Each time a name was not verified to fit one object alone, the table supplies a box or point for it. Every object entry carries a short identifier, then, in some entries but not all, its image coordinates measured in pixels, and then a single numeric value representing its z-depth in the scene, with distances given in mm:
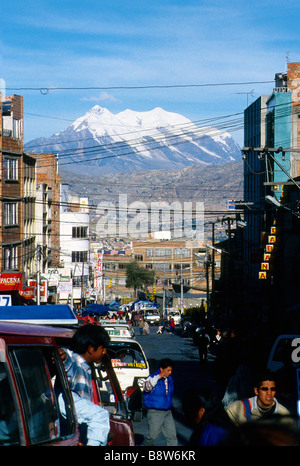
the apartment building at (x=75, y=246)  77812
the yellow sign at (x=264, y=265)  47844
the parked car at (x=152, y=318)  78250
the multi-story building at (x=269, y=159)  51581
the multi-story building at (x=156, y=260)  151375
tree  149500
